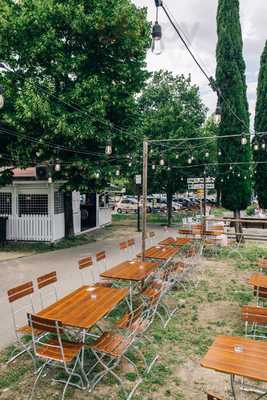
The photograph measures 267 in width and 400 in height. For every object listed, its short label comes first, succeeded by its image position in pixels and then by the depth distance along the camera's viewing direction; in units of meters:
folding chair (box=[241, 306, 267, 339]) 4.80
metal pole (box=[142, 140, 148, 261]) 8.43
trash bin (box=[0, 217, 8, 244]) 15.30
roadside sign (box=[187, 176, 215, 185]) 16.71
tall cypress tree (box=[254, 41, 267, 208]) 17.41
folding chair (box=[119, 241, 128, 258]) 10.07
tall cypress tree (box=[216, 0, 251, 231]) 15.82
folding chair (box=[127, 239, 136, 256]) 13.57
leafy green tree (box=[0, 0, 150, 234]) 12.20
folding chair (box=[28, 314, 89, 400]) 4.14
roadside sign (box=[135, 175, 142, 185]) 17.69
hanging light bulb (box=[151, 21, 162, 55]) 4.94
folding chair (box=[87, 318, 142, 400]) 4.30
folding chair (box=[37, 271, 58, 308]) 6.13
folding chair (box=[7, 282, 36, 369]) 5.03
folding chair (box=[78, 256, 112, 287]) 7.64
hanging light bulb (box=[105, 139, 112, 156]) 10.90
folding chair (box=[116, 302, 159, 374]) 4.76
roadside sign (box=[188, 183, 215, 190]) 15.67
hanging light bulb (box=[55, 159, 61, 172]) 12.74
